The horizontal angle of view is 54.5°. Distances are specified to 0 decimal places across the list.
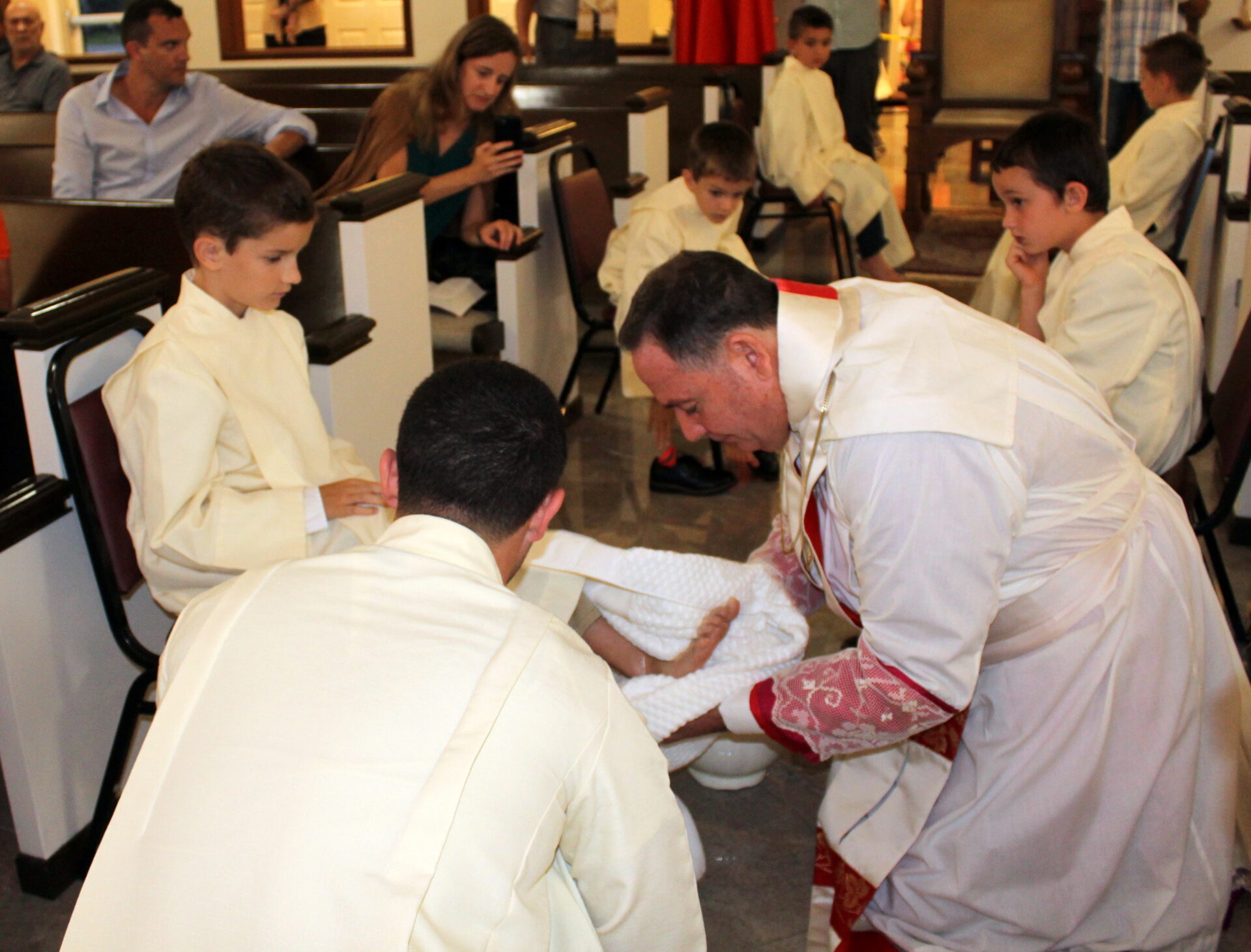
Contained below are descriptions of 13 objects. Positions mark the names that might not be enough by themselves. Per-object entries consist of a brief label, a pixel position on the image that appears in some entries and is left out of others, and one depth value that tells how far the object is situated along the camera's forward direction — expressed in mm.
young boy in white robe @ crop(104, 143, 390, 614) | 1890
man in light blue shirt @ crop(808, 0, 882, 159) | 6461
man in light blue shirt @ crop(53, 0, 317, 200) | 3910
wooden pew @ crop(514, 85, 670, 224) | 4402
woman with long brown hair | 3668
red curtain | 7355
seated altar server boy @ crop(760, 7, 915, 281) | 5129
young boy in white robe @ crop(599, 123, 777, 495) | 3428
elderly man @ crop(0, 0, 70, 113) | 5797
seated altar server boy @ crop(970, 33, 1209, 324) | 4496
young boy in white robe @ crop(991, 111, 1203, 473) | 2428
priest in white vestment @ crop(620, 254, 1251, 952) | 1485
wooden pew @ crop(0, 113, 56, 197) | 4578
